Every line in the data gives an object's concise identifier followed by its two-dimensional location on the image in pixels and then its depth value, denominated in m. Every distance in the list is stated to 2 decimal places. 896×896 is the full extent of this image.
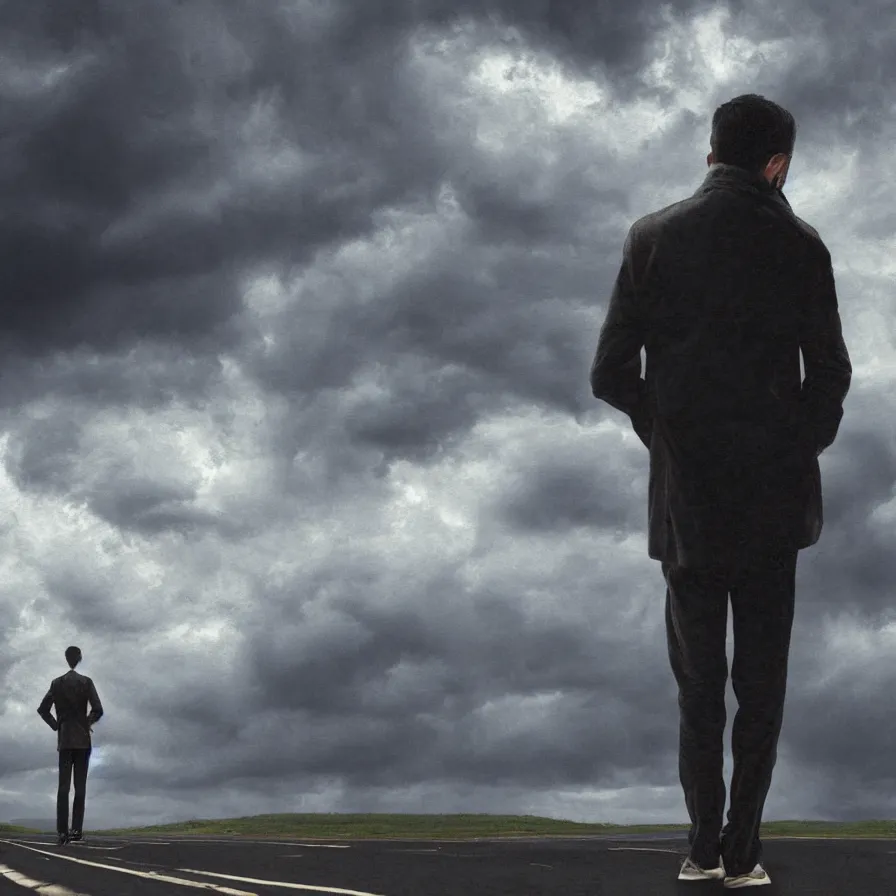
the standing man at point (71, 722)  17.84
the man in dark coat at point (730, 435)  4.78
